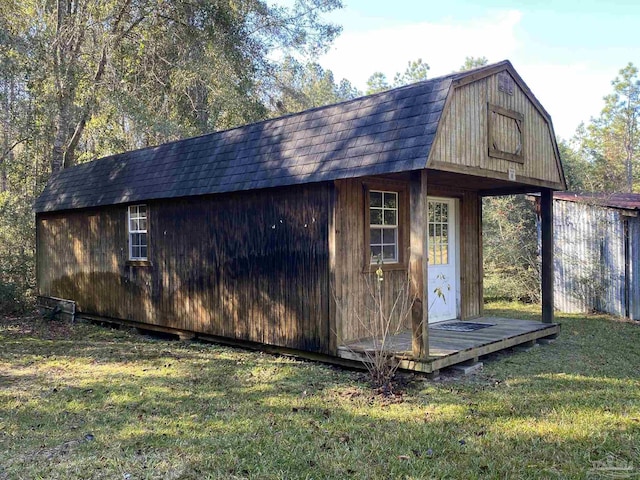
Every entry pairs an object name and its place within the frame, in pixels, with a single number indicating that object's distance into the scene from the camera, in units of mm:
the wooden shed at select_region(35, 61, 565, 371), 5719
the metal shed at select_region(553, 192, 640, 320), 10398
